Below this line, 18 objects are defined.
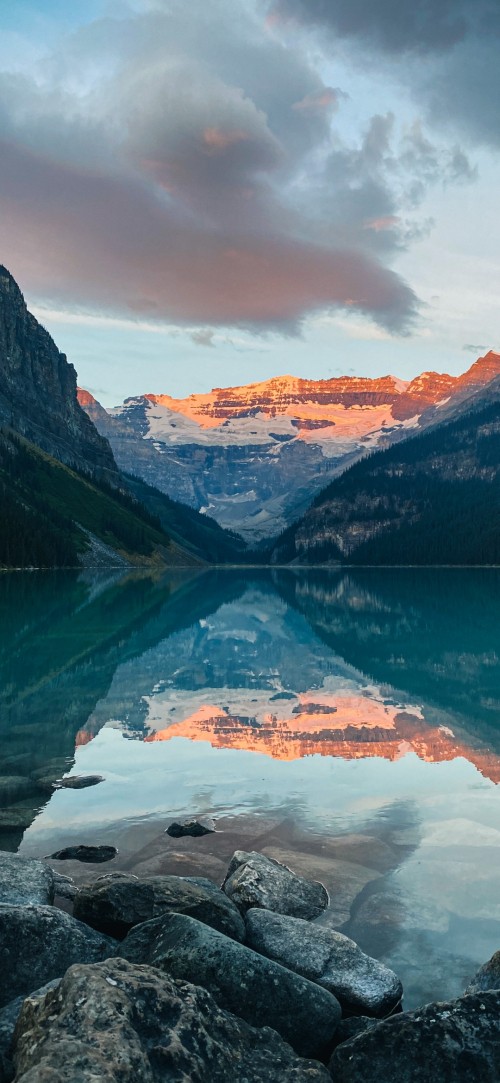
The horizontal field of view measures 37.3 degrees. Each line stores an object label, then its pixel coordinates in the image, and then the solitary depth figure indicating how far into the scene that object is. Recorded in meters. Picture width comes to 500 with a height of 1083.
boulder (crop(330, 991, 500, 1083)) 9.18
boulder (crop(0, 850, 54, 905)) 14.55
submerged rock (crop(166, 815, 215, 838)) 21.65
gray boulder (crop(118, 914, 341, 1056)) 10.67
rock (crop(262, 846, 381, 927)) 16.53
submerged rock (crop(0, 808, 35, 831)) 22.09
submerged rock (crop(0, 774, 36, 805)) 24.75
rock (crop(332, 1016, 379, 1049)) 11.16
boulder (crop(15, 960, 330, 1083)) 7.66
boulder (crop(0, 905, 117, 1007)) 11.62
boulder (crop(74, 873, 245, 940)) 13.46
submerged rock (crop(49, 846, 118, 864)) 19.53
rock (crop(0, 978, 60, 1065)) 9.40
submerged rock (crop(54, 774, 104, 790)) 26.31
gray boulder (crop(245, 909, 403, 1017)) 12.28
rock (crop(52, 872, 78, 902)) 16.55
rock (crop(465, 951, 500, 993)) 11.82
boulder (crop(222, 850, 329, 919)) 15.90
